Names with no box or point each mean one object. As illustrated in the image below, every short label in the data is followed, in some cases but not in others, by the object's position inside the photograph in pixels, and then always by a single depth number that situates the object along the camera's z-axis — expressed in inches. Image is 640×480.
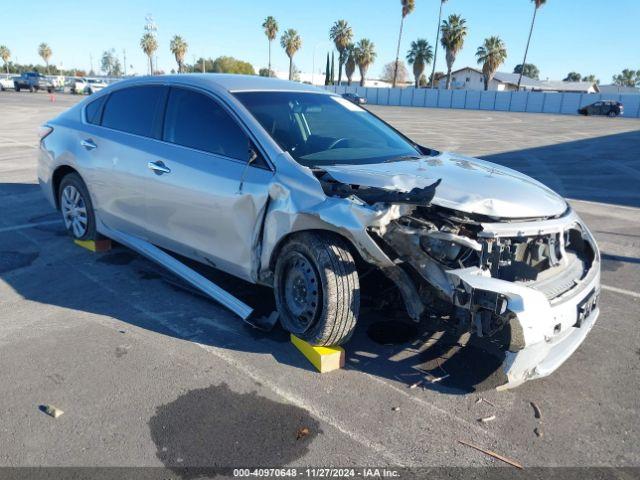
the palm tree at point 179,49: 3024.1
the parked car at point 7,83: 2100.4
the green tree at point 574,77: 5187.0
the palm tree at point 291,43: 3179.1
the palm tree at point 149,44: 3262.8
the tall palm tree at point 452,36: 2699.3
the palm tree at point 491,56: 2709.2
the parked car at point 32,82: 2053.4
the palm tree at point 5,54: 3972.2
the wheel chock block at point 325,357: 131.7
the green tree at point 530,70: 5370.6
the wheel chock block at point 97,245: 214.7
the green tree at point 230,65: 3646.7
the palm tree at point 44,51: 4347.9
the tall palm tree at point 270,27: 3061.0
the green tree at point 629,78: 5142.7
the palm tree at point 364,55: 3218.5
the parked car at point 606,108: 1763.0
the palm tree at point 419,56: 3169.3
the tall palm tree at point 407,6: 2952.8
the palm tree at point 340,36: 3218.5
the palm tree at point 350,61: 3309.5
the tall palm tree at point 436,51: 2709.2
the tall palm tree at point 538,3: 2615.7
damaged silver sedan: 116.1
